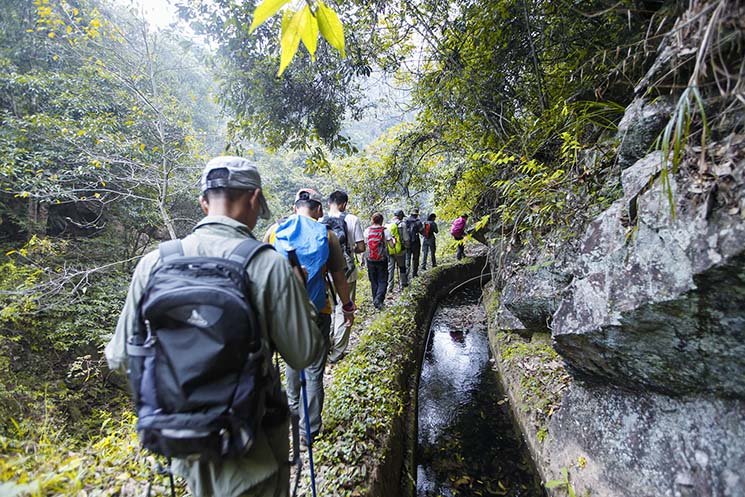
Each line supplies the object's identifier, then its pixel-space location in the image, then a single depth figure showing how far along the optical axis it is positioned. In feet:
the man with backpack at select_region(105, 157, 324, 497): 3.74
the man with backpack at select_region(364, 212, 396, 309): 20.76
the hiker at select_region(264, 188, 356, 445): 8.68
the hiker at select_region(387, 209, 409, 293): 25.50
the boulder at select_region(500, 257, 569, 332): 13.03
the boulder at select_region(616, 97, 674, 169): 8.00
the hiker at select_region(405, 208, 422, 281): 28.85
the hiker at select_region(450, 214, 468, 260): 31.42
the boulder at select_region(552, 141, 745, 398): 5.54
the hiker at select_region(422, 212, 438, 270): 34.17
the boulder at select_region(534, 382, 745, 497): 6.44
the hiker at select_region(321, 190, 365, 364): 13.33
